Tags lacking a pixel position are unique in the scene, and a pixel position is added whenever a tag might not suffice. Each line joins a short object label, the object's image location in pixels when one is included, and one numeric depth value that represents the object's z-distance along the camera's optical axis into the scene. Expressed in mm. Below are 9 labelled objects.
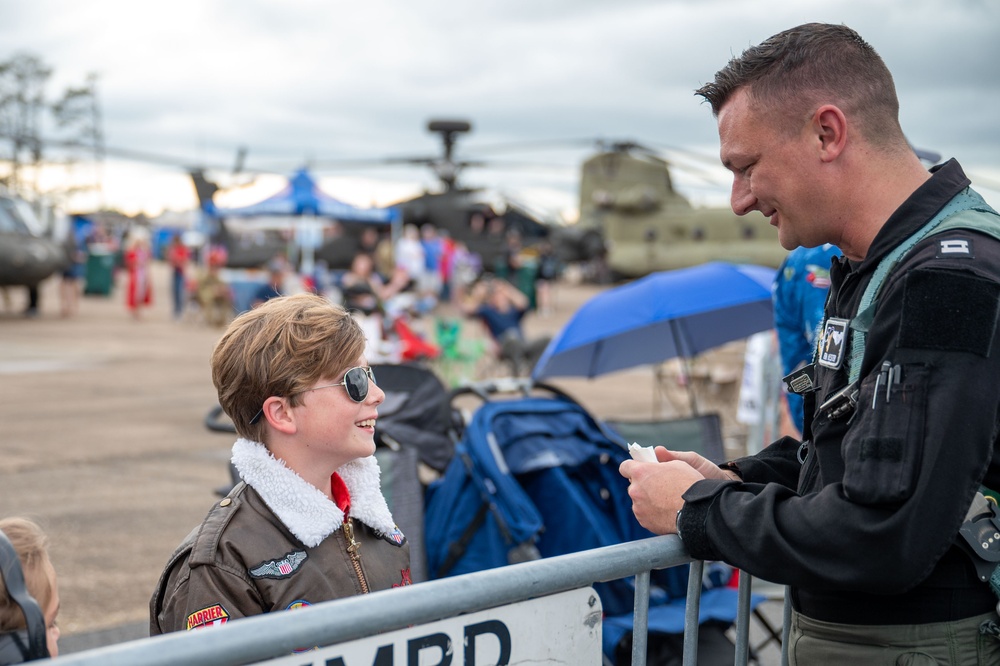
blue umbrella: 5734
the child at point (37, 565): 2098
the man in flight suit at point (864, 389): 1561
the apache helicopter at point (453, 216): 31453
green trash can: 31973
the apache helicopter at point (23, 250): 20797
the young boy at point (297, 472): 2184
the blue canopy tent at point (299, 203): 22125
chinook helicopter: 33438
